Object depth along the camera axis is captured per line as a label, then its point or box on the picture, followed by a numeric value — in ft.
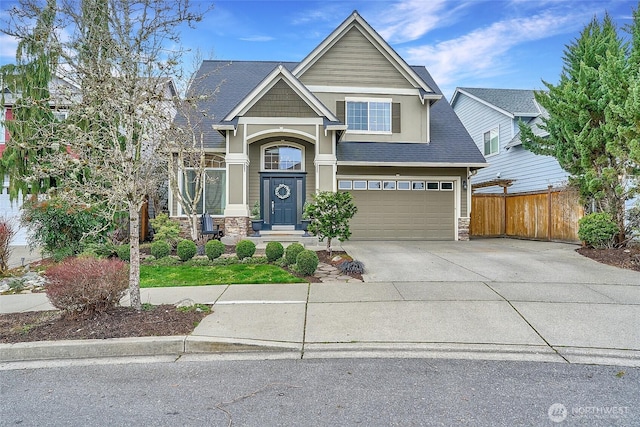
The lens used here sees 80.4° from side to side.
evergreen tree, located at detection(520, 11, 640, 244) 30.42
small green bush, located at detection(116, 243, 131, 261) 29.78
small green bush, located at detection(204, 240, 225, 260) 30.22
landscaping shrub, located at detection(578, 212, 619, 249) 34.32
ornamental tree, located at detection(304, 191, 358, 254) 31.04
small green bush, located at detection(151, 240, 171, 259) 31.60
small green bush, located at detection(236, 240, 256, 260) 30.14
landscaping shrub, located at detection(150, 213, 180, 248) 37.14
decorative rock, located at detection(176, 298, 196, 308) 18.34
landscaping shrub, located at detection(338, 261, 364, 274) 25.97
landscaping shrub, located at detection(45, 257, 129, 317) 15.46
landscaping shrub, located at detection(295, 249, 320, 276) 24.89
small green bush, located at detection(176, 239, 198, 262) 30.37
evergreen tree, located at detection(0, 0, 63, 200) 36.45
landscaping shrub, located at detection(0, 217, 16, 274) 26.68
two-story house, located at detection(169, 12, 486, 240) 44.34
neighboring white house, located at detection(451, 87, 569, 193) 53.98
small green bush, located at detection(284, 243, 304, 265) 27.63
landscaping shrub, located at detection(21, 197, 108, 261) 30.66
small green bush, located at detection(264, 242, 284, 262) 29.32
